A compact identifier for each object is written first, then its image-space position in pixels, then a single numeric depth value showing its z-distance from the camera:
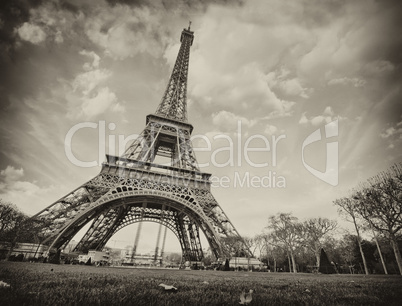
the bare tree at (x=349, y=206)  21.42
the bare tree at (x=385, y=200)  16.11
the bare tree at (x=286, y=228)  31.70
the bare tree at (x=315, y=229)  29.94
